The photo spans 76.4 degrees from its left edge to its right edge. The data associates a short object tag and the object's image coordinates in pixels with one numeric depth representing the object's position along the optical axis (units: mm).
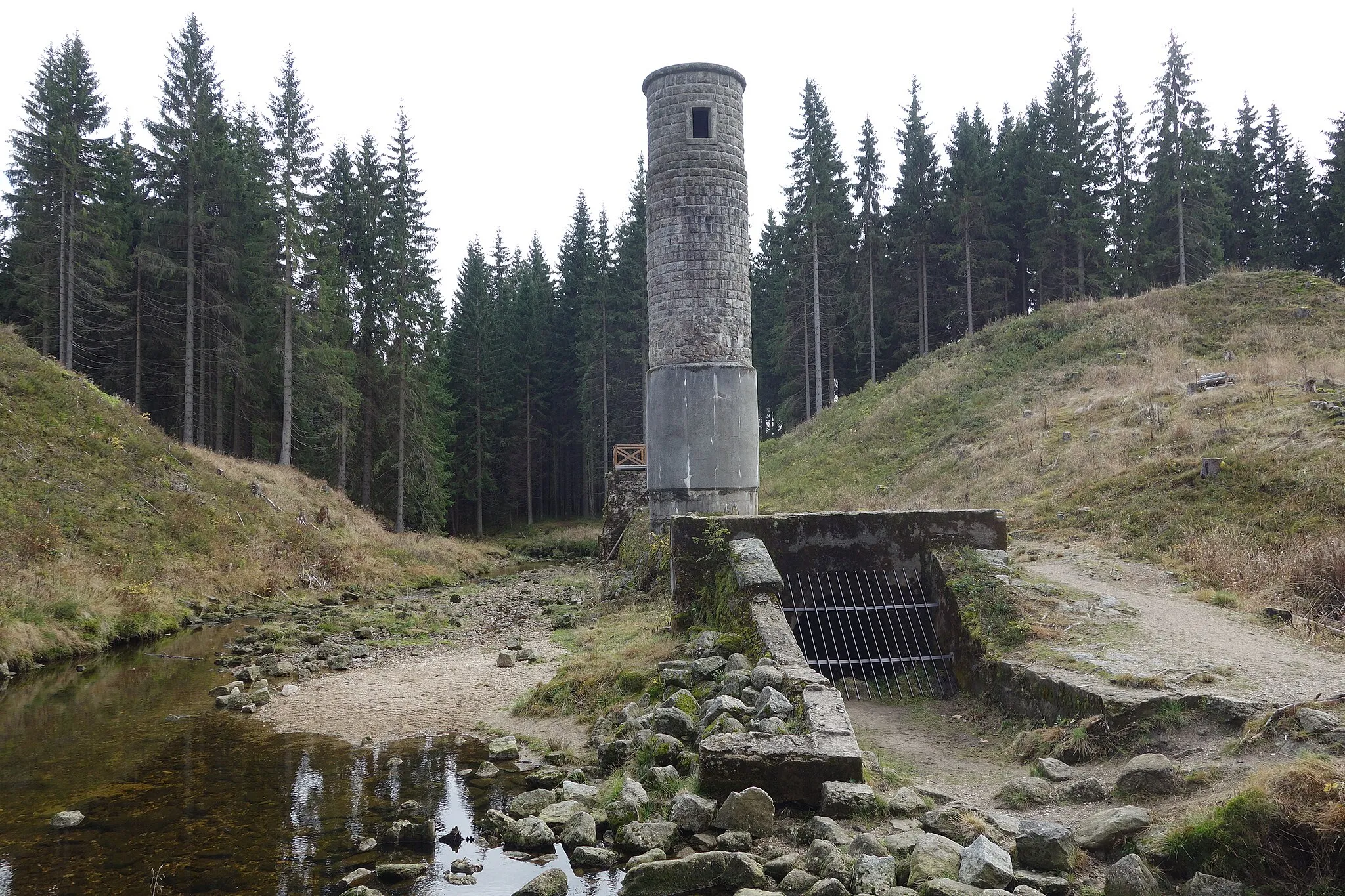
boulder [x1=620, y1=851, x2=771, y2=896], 5332
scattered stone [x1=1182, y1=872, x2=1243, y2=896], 4207
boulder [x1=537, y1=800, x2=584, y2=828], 6723
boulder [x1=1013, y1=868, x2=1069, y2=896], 4613
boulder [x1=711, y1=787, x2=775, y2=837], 5926
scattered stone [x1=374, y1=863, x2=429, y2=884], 5828
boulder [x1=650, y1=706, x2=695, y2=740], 7719
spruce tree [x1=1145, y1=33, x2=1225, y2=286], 37969
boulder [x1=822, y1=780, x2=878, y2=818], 5871
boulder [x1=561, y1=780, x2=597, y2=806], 7191
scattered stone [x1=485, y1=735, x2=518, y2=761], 8742
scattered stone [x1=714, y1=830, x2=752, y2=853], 5754
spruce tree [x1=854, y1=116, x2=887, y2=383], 46438
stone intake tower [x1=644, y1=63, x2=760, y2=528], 17812
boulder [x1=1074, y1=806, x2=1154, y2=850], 4953
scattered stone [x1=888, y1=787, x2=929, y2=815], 5898
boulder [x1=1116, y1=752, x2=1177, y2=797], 5434
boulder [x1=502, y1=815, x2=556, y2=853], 6395
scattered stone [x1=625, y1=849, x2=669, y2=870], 5766
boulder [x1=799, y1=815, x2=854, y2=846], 5504
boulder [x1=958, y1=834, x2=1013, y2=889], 4672
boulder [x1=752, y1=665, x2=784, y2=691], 7695
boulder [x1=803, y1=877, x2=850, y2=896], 4785
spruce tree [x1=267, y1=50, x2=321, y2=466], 31250
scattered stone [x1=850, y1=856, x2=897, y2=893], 4820
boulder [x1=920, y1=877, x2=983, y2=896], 4590
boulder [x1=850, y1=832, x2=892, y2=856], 5160
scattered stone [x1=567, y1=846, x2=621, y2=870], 5977
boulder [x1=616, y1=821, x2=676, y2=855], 6035
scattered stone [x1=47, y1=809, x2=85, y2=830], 6723
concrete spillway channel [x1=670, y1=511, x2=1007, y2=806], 9961
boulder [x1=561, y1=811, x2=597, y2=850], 6320
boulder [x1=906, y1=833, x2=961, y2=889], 4863
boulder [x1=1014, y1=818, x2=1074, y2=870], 4848
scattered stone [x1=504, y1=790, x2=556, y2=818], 7000
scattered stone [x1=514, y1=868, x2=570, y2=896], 5453
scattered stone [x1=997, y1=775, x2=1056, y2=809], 5902
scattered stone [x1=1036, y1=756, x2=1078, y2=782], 6141
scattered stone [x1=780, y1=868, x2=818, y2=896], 5059
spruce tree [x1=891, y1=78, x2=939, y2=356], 44969
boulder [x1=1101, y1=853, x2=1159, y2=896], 4402
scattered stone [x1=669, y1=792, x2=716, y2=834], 6078
